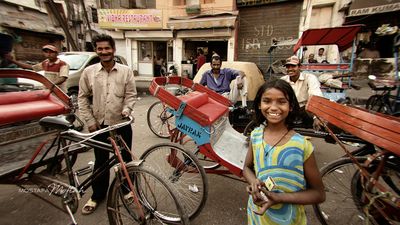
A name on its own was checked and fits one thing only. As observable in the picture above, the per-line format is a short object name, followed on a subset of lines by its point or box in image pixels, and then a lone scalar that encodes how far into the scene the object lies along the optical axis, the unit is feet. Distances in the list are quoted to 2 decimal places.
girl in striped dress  4.24
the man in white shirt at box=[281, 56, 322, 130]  11.46
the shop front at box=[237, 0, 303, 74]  40.81
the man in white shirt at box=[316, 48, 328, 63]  33.62
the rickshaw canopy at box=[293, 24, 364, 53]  21.11
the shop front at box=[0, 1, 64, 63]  41.93
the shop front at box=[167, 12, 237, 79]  43.87
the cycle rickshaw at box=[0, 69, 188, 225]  6.42
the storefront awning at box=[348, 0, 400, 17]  30.84
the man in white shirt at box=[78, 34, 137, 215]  8.21
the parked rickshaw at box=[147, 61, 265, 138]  13.91
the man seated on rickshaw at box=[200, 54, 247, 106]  13.24
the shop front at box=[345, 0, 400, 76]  30.78
